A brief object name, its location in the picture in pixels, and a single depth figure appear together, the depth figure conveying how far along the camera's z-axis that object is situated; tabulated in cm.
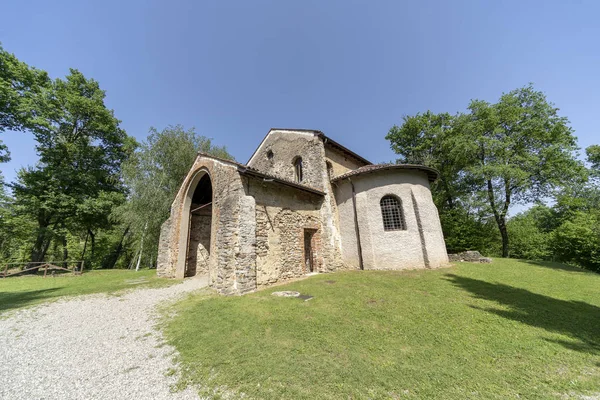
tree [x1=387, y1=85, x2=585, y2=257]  1597
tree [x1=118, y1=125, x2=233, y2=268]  1720
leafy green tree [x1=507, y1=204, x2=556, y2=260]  2094
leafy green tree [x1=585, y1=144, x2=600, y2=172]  2000
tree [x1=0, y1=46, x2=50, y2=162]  1647
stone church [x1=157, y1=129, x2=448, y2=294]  828
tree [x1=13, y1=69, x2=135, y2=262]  1772
